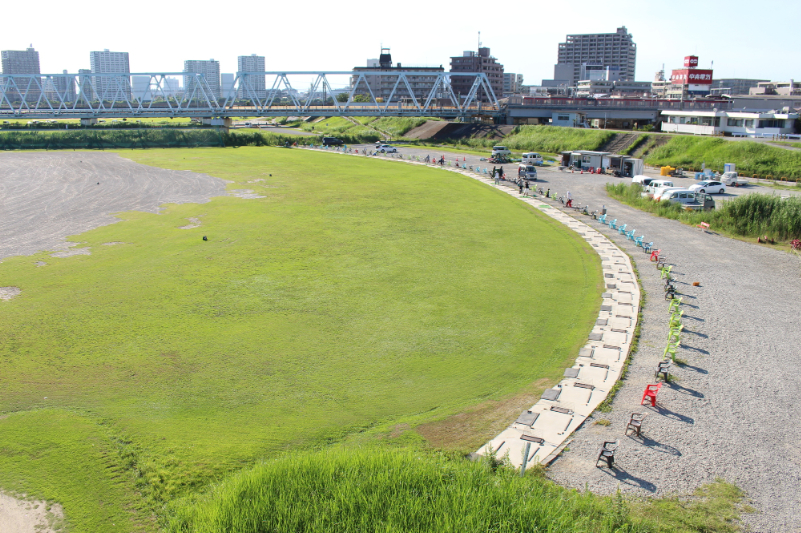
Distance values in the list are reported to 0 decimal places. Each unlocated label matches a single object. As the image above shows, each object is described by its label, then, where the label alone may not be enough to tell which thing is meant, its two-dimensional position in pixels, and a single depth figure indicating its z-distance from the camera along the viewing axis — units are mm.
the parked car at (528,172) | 47188
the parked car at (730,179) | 44312
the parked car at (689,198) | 34844
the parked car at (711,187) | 40875
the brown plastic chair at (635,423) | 11675
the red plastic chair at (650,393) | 12797
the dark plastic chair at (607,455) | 10634
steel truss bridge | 84688
